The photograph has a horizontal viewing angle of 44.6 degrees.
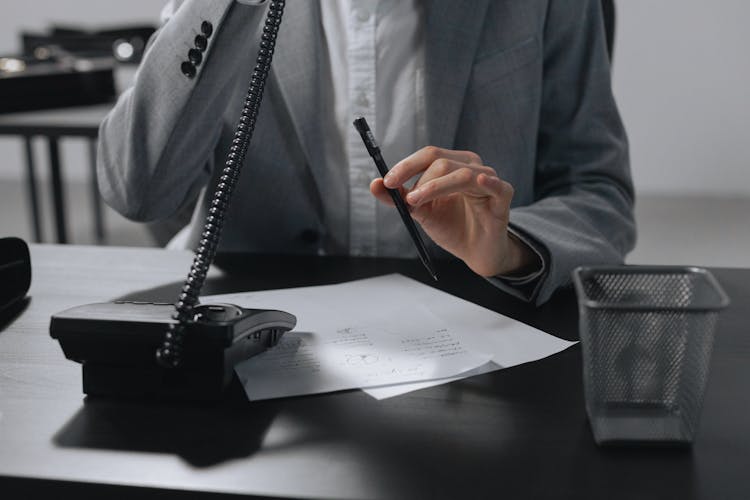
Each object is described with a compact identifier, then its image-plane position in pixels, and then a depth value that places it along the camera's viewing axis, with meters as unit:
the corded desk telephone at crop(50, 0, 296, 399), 0.65
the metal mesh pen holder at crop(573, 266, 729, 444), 0.59
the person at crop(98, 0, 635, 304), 1.12
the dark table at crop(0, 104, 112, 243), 2.08
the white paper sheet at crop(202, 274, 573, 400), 0.71
